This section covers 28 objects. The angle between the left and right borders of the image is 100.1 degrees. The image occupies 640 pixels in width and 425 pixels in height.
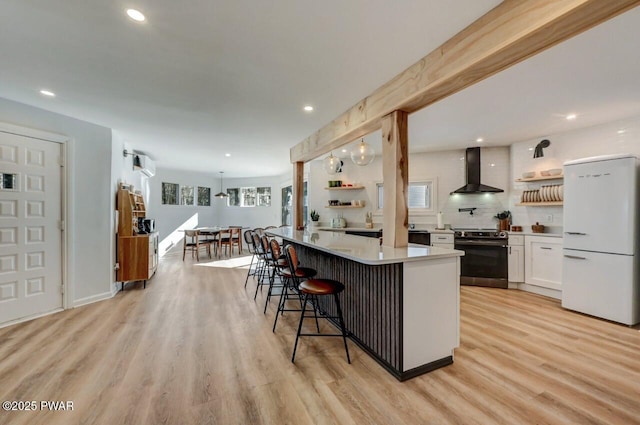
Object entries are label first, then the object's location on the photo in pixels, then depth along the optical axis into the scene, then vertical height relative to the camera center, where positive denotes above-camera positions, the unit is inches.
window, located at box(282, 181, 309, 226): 327.9 +6.7
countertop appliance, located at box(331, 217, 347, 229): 228.5 -10.6
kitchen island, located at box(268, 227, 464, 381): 77.9 -29.6
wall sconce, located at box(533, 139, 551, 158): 168.6 +41.0
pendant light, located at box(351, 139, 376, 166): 124.9 +27.0
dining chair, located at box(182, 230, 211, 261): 273.0 -34.9
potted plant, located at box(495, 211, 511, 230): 188.1 -6.1
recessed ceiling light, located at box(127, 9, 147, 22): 65.2 +48.3
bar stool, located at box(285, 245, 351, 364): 87.4 -26.0
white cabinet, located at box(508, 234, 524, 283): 170.2 -29.8
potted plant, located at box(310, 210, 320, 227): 240.7 -6.3
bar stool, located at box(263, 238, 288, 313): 112.4 -19.8
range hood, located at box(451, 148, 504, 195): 193.2 +28.1
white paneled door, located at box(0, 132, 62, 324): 117.7 -8.4
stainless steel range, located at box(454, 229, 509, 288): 173.5 -30.0
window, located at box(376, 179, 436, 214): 211.5 +11.4
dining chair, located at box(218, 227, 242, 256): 294.9 -30.2
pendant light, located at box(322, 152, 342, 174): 151.9 +26.5
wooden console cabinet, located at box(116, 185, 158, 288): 164.2 -23.3
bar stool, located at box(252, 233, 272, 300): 135.7 -21.5
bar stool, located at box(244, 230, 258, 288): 181.9 -21.4
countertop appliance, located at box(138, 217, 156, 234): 186.5 -11.5
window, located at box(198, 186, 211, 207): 362.6 +18.9
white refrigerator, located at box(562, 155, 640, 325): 116.9 -12.1
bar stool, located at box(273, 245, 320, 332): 95.7 -26.9
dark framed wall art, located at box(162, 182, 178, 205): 321.7 +20.1
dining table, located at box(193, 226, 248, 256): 295.2 -23.2
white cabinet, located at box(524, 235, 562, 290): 153.5 -29.7
